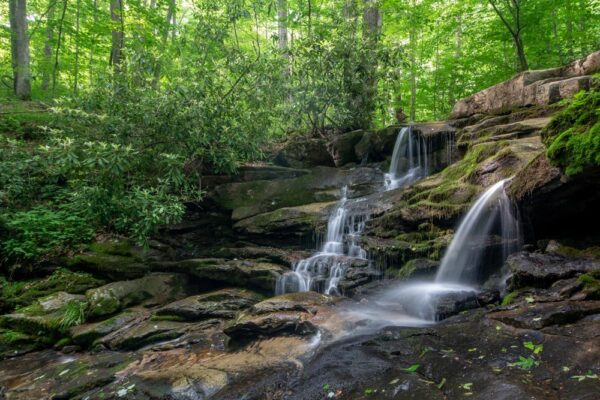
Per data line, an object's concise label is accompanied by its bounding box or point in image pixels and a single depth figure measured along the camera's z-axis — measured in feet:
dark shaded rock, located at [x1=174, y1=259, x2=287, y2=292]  25.82
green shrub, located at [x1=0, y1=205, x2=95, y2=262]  27.61
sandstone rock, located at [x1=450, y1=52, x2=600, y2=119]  28.17
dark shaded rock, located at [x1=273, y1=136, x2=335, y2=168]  41.88
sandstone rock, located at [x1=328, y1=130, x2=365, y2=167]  40.78
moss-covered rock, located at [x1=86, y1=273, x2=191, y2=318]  24.38
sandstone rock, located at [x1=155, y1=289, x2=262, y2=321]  22.82
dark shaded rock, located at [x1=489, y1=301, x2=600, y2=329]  13.19
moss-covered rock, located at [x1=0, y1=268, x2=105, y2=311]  25.07
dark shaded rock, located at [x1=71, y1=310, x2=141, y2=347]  21.80
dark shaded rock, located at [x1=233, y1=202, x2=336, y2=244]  30.81
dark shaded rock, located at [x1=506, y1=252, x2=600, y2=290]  15.97
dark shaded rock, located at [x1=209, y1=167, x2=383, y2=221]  34.96
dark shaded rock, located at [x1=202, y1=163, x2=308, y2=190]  37.35
